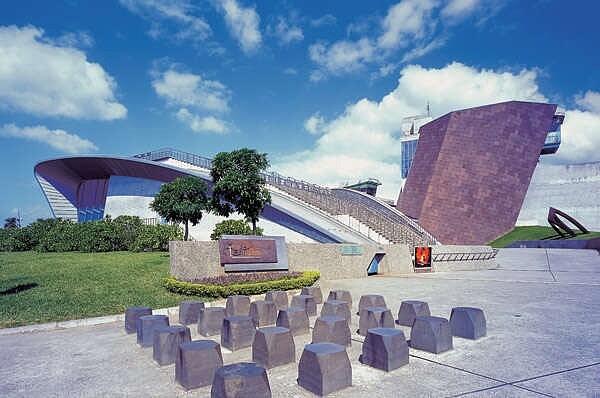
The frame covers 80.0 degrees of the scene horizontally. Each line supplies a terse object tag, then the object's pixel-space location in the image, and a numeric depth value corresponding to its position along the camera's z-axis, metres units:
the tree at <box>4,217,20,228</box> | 69.84
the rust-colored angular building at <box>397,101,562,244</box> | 34.81
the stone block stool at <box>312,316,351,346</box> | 5.66
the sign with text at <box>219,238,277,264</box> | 12.22
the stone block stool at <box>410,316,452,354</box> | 5.43
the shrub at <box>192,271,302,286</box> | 10.85
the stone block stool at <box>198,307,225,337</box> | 6.78
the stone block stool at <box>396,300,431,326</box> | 7.21
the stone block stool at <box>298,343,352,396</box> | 4.04
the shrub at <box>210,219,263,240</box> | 20.41
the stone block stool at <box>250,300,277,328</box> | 7.49
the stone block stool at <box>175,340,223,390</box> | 4.30
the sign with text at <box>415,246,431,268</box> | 19.55
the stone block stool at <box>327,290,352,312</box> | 8.85
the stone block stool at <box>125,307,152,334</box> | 7.07
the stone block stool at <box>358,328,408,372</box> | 4.72
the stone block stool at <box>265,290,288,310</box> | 8.95
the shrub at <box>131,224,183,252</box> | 21.56
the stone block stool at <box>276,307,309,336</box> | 6.62
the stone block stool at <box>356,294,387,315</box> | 7.99
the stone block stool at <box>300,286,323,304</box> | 9.98
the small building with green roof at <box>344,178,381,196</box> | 68.75
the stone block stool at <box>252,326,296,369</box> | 4.93
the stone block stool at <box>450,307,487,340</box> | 6.13
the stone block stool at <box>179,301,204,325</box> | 7.73
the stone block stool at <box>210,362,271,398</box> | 3.56
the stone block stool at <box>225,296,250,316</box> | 7.98
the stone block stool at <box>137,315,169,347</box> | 6.04
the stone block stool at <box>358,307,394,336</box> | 6.48
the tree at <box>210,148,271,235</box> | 15.95
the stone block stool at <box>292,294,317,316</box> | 8.26
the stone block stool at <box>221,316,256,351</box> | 5.86
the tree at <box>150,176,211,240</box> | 19.22
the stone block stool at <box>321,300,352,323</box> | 7.27
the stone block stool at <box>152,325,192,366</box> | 5.16
